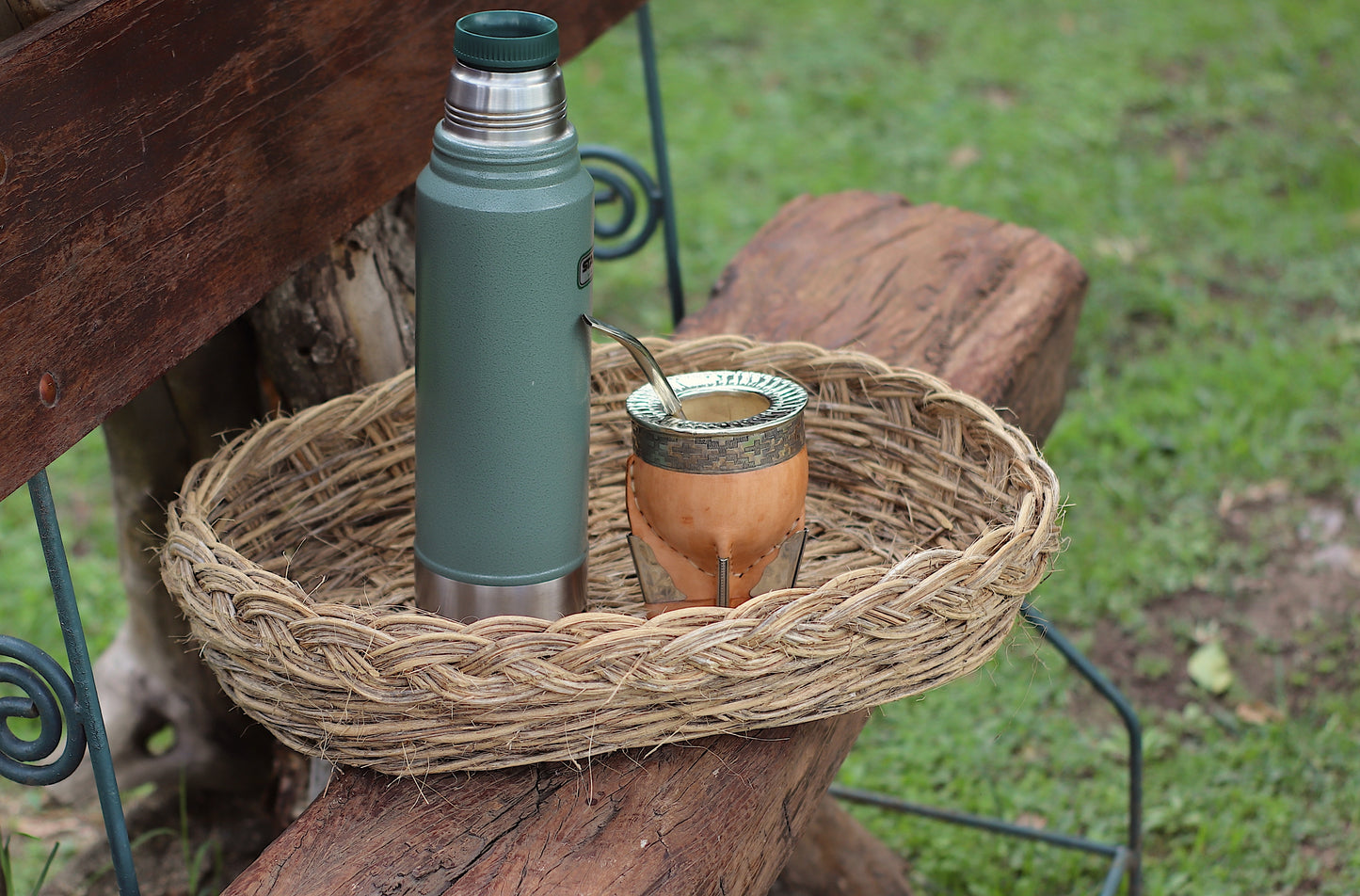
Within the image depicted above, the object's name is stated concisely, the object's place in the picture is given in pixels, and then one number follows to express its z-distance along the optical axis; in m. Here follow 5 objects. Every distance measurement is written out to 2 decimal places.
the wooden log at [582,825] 1.87
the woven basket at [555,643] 1.86
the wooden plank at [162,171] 1.86
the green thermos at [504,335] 1.89
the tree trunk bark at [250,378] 2.18
